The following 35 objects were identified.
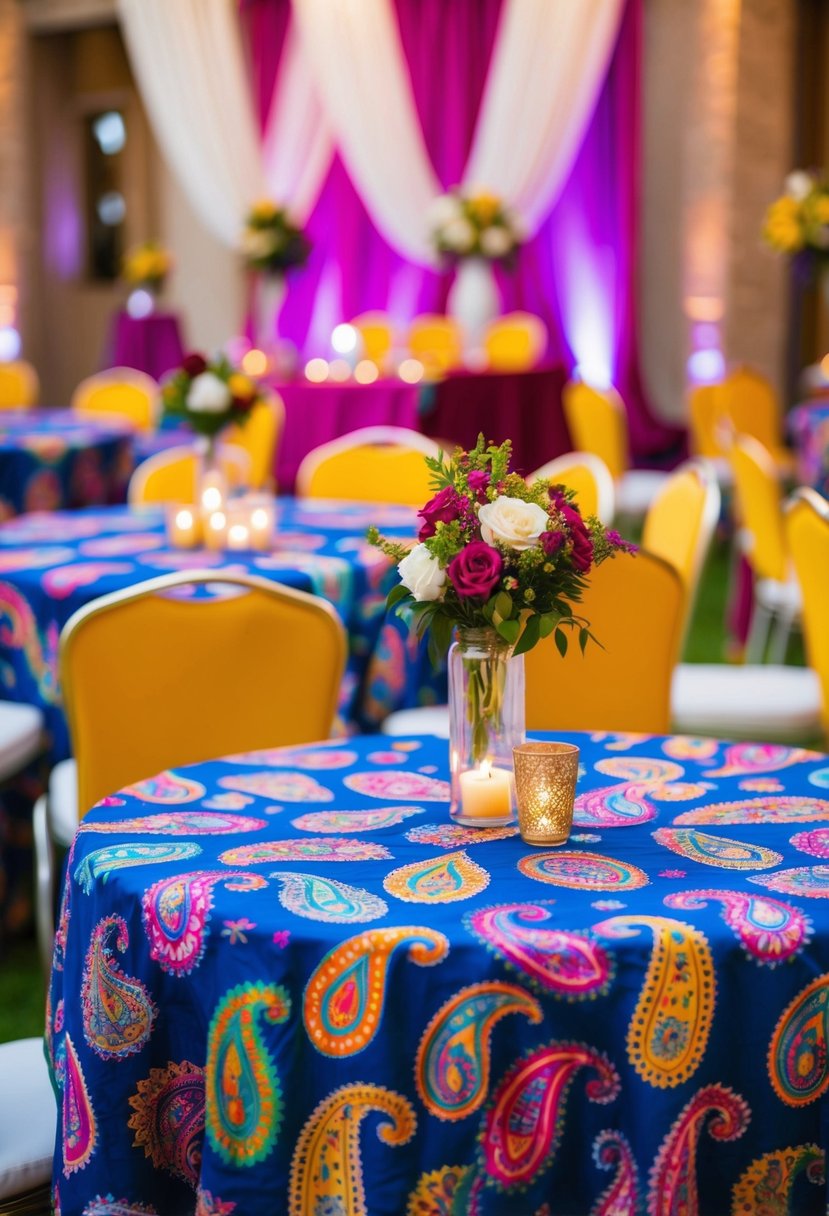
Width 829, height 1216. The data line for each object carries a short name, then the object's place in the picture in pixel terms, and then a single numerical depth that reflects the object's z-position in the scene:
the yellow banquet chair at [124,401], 7.59
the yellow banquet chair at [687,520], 3.46
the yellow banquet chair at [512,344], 8.84
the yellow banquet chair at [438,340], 8.66
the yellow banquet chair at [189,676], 2.59
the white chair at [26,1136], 1.74
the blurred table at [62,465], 5.82
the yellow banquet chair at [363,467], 4.70
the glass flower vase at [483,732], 1.87
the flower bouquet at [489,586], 1.78
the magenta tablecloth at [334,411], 7.47
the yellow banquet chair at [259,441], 6.16
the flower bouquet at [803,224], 6.73
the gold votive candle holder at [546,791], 1.79
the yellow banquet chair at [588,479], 3.93
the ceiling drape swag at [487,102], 8.66
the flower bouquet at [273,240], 8.85
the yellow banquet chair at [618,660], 2.89
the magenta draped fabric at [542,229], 9.60
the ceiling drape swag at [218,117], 9.16
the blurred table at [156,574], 3.28
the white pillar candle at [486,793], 1.89
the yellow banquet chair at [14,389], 8.11
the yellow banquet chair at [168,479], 4.60
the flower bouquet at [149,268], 10.62
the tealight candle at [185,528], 3.64
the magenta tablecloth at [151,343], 10.98
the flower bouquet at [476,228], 8.37
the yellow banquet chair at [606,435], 6.60
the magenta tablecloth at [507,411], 7.54
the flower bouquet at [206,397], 3.81
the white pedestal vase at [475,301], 8.35
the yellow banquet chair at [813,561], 3.14
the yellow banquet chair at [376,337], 8.85
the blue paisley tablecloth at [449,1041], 1.51
